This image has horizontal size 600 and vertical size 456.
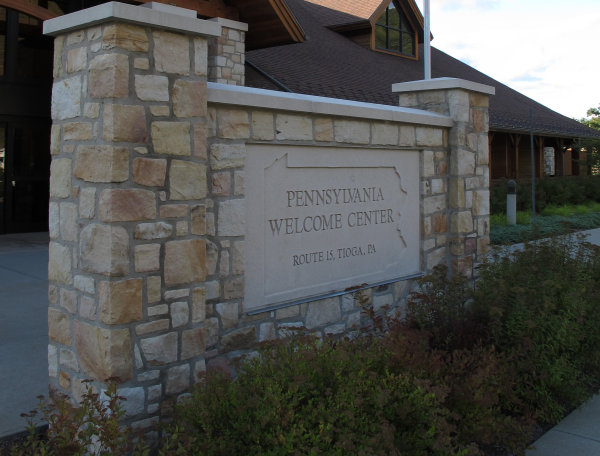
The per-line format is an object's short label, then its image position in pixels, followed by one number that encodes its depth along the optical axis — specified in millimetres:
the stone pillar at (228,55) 11469
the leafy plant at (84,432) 2695
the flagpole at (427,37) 13354
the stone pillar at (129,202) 3469
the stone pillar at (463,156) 6473
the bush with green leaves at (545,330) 4391
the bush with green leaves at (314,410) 2939
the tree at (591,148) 25391
